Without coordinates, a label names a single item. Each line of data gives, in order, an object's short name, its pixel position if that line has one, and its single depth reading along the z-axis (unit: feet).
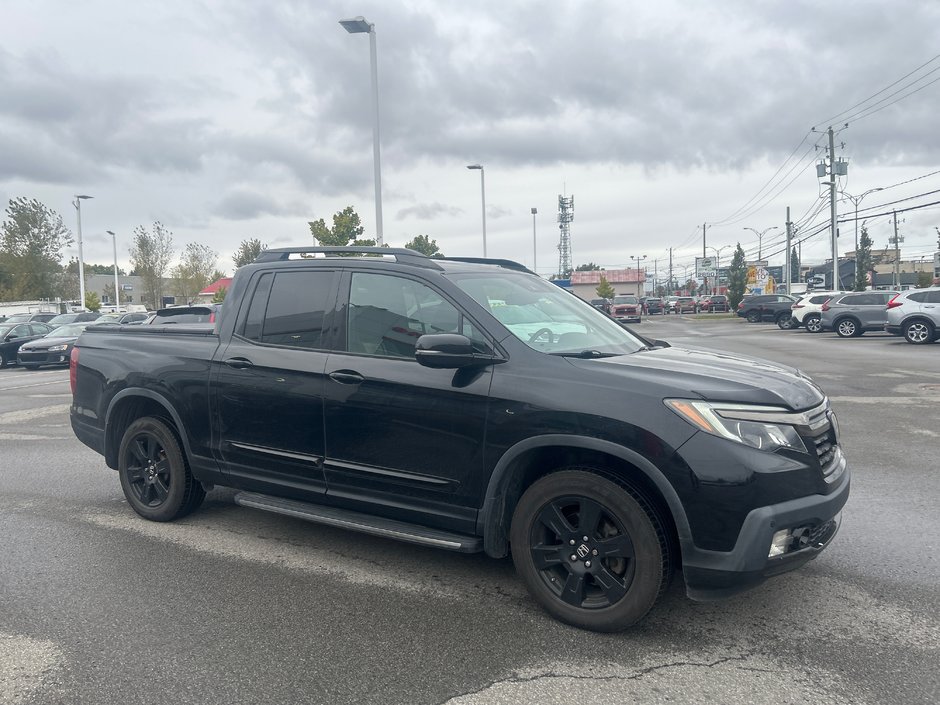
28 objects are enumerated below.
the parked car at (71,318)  86.94
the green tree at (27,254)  171.83
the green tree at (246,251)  245.86
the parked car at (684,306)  231.59
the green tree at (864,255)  260.25
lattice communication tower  419.95
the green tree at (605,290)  271.06
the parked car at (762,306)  130.11
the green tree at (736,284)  203.82
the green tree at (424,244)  176.61
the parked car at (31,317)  97.09
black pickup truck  10.84
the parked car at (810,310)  103.30
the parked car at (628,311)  147.43
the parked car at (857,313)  86.53
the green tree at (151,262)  202.18
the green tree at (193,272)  221.46
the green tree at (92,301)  190.60
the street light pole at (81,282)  161.89
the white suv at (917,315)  70.18
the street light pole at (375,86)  53.57
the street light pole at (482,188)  114.11
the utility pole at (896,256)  254.20
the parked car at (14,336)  74.02
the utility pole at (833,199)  143.23
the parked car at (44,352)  67.67
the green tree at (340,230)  107.55
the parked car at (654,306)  223.30
